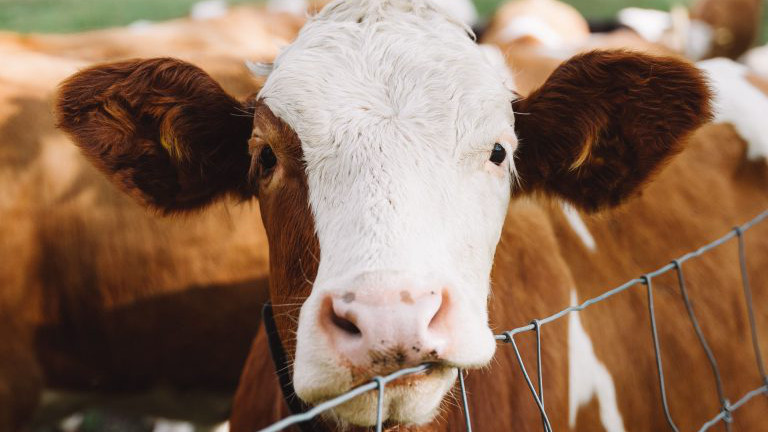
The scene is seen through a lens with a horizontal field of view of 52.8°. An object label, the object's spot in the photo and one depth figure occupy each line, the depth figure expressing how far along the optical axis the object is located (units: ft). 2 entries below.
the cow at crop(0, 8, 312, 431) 11.67
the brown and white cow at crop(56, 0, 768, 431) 4.99
